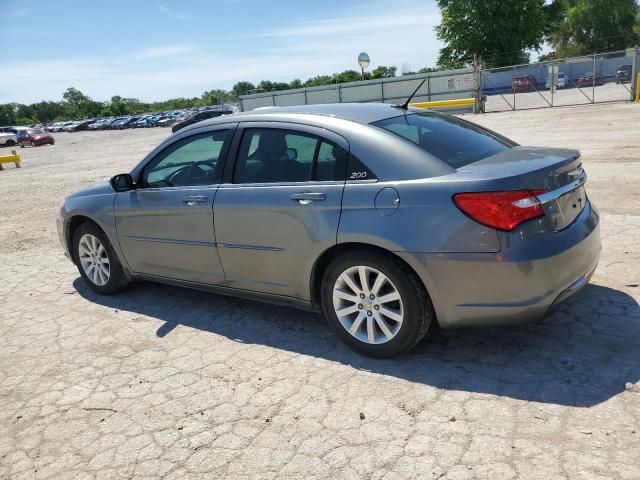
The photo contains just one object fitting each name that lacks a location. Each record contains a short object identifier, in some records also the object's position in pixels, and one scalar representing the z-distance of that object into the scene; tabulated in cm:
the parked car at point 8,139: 4766
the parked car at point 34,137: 4436
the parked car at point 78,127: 7331
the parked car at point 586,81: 3312
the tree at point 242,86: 8575
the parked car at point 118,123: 6562
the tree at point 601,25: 6919
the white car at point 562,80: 3716
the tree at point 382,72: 6988
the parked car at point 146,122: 6162
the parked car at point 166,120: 5764
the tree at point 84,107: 10431
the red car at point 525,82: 3375
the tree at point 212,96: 9112
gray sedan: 304
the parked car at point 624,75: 2877
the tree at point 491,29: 5378
